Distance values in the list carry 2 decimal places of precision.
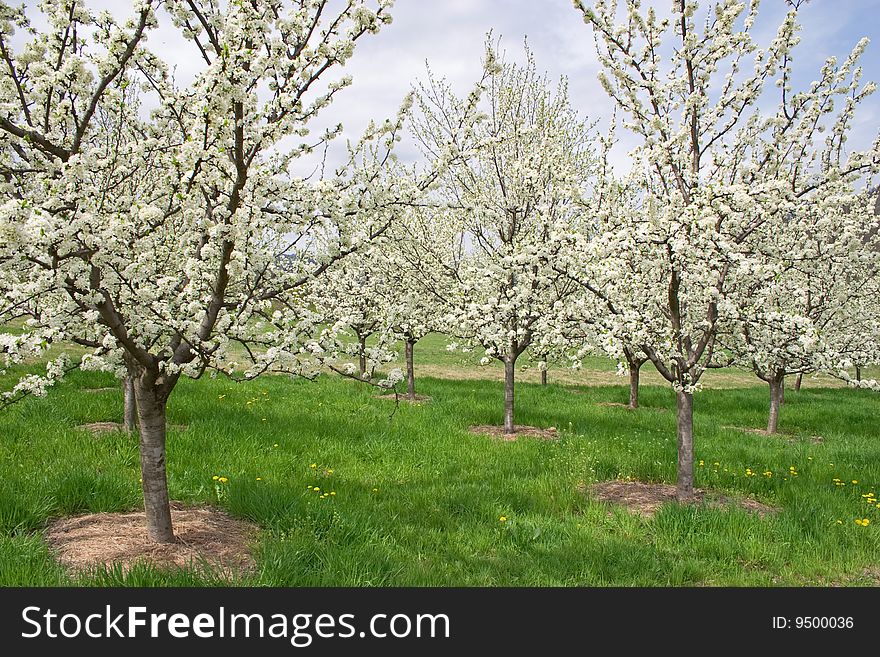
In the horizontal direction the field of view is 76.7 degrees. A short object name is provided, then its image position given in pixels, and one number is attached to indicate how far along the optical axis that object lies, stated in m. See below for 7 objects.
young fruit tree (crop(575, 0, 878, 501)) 6.60
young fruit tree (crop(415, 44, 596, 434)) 10.50
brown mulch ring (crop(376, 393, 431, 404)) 14.41
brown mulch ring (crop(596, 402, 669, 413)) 15.06
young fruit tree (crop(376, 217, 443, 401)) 12.79
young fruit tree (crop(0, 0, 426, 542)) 3.86
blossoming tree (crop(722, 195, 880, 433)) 6.79
